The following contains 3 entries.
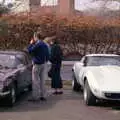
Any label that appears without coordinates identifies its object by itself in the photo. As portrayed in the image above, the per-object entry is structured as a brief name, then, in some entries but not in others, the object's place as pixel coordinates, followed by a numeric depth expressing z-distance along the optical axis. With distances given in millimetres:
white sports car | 11086
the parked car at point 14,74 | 11172
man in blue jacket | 12328
